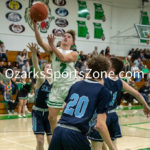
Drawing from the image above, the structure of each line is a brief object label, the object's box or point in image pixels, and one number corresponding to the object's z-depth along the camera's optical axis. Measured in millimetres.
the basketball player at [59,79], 4711
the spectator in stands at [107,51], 19700
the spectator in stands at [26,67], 14227
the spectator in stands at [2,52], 14860
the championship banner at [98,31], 21531
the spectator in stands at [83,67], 15012
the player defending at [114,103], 4441
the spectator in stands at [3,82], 12030
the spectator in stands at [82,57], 17125
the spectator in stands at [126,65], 17991
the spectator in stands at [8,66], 13383
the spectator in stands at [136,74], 18208
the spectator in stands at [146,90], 16156
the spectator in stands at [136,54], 20772
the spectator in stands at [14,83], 12230
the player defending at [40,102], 4871
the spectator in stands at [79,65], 15590
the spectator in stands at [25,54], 15391
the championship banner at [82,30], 20692
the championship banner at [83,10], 20591
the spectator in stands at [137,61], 19594
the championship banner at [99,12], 21531
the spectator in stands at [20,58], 14844
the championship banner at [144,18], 23625
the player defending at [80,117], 2992
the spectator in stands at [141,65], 19616
